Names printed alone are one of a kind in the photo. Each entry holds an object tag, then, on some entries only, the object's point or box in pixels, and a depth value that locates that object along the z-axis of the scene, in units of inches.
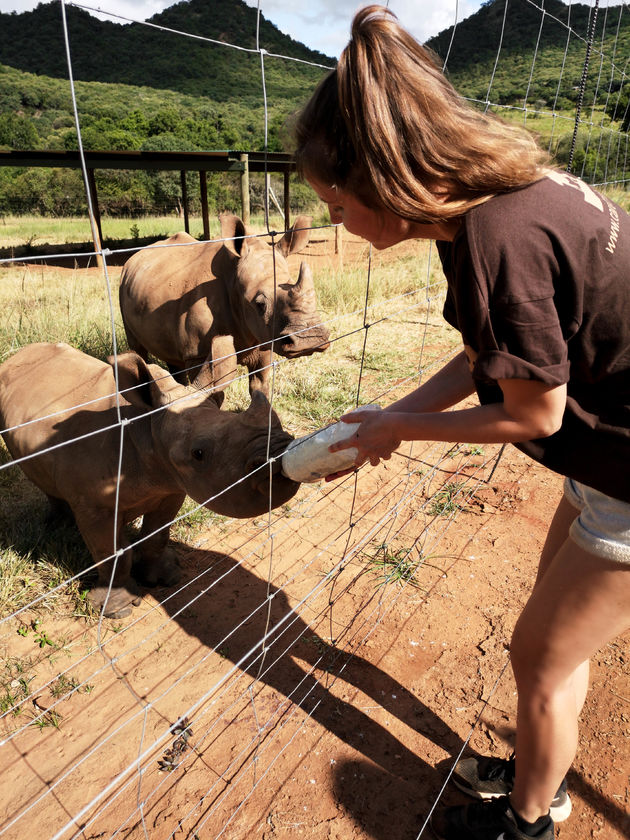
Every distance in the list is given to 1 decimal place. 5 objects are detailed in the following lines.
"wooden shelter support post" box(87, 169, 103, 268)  514.7
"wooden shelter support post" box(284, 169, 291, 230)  509.7
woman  46.8
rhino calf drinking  94.5
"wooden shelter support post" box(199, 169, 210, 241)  491.5
